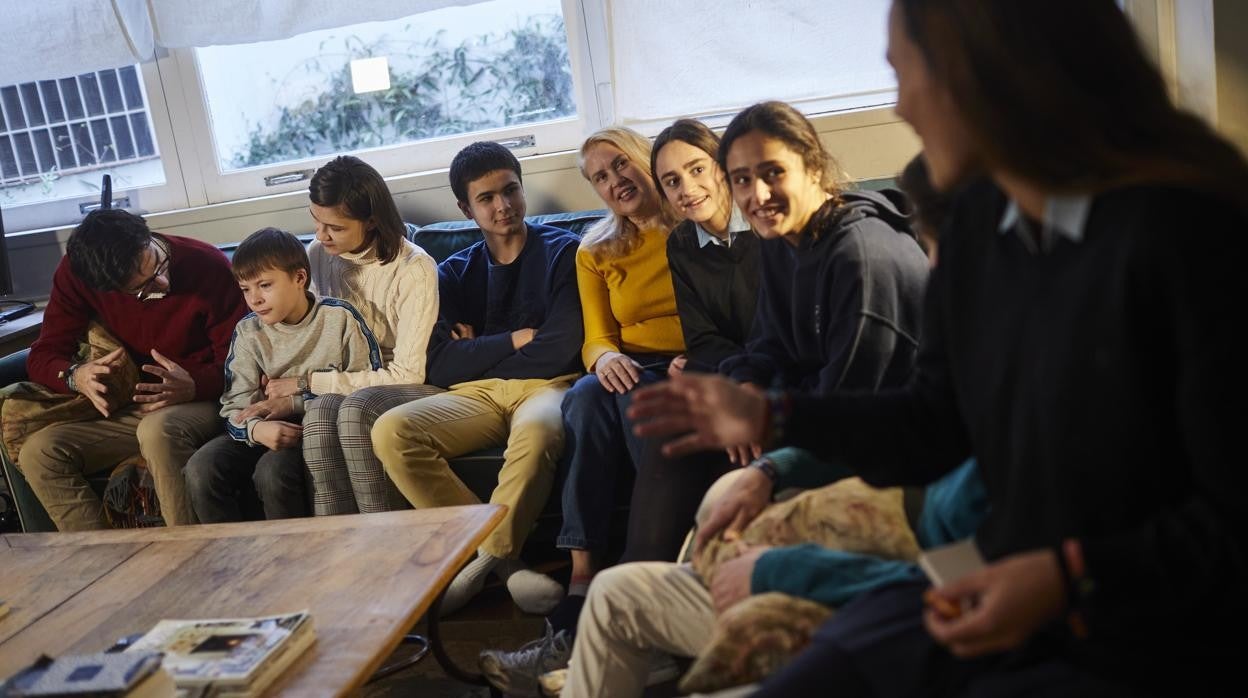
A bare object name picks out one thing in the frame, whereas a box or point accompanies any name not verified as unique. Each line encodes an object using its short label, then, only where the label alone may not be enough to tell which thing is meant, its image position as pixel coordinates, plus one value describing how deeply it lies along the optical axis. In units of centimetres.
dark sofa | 304
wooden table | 184
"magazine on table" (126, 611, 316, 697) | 166
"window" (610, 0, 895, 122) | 364
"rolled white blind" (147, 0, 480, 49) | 389
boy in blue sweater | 289
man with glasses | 330
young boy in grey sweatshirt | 314
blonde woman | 285
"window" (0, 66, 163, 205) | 436
